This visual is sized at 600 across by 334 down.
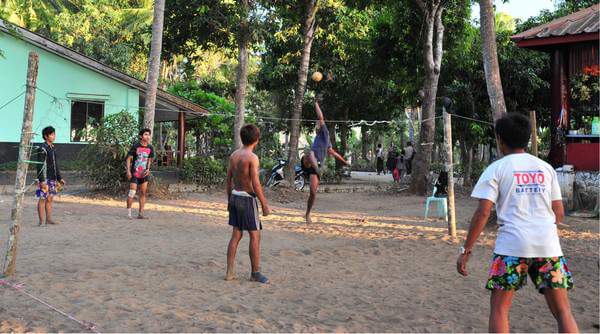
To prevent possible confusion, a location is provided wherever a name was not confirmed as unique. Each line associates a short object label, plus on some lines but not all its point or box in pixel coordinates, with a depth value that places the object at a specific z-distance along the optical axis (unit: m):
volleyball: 10.22
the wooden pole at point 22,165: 5.10
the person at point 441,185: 10.91
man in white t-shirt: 3.03
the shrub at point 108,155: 12.34
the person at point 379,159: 28.33
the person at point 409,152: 21.50
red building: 9.84
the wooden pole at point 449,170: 7.75
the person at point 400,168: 21.92
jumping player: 8.86
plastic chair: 9.71
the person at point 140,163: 9.24
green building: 15.30
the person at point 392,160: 23.69
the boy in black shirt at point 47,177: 8.02
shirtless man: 5.17
